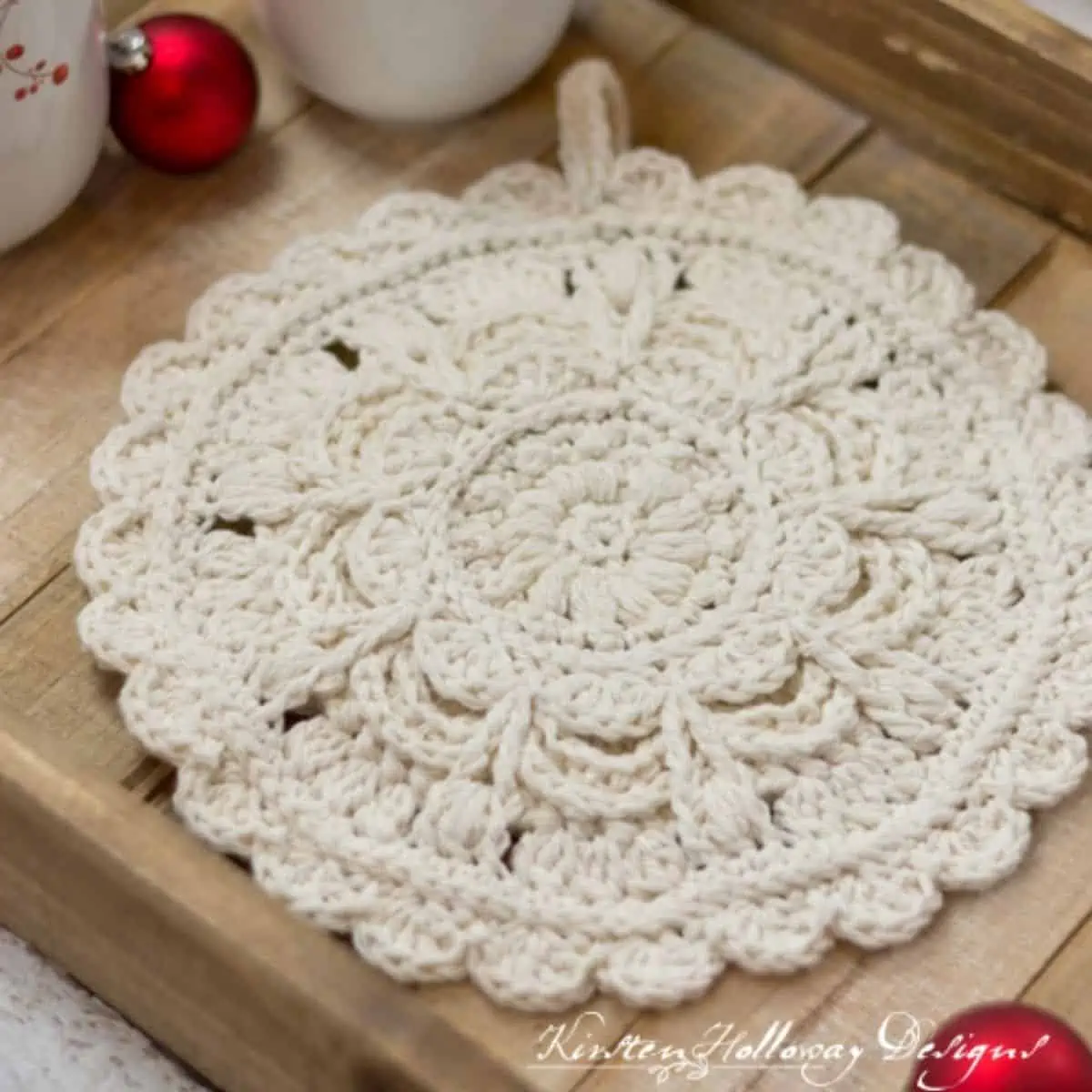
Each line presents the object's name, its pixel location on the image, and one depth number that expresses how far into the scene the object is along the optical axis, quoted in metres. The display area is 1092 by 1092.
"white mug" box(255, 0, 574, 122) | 0.69
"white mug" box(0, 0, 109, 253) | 0.66
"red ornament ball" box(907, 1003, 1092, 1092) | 0.56
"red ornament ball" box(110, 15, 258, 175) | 0.70
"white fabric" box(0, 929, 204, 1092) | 0.66
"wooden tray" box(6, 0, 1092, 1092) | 0.58
